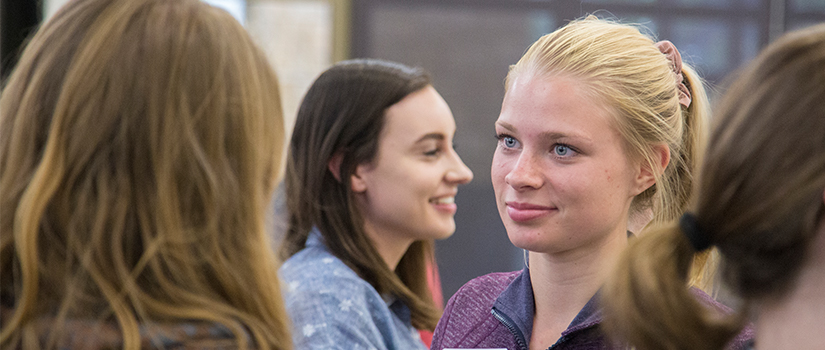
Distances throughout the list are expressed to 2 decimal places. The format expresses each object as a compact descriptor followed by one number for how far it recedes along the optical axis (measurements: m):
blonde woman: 1.92
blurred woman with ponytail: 1.70
